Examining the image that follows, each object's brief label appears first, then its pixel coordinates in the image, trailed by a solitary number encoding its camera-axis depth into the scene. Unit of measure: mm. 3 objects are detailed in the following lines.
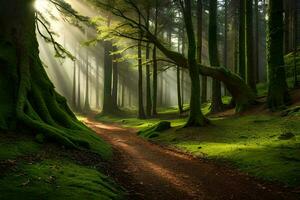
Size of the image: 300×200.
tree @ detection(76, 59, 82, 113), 51250
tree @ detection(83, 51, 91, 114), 52806
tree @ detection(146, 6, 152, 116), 32353
